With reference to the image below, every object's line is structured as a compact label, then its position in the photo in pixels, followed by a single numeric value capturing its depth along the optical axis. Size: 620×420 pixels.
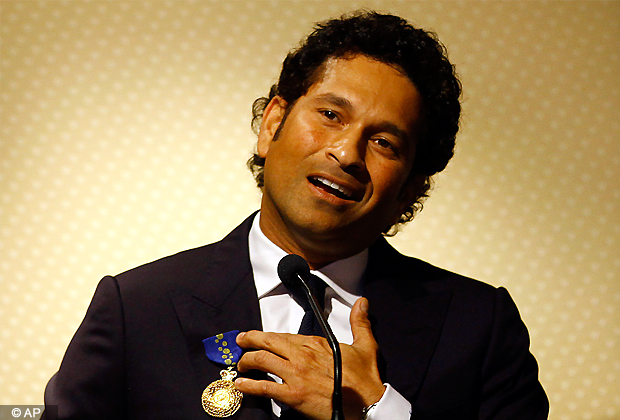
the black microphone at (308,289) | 3.84
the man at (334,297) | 3.95
